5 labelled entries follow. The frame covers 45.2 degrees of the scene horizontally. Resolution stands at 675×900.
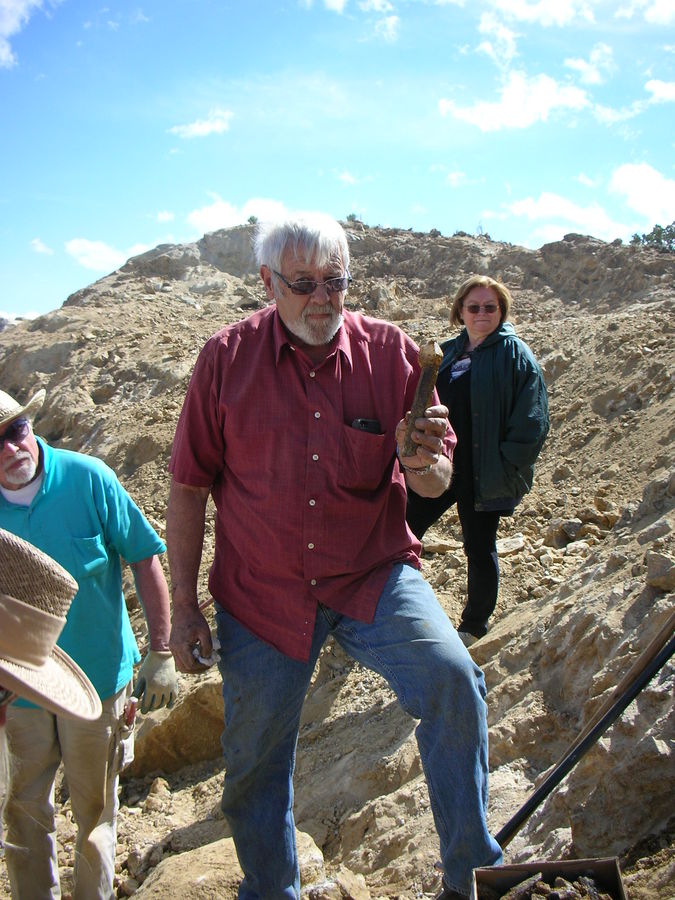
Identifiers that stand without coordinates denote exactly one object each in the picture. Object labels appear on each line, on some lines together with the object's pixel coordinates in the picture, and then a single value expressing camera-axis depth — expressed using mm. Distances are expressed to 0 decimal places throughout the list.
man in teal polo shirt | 3027
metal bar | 2109
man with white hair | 2684
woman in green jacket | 4395
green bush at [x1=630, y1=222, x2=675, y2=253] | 17359
